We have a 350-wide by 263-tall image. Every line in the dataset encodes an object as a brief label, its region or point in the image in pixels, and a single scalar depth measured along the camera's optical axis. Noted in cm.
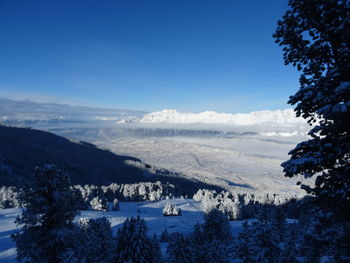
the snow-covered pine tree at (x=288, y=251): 3355
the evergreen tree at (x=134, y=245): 2217
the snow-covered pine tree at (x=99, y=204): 10366
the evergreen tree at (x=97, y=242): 3169
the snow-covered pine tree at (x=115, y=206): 10884
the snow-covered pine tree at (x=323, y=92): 726
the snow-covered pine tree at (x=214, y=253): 3253
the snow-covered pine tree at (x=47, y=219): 1631
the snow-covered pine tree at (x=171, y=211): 10559
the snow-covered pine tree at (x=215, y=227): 4525
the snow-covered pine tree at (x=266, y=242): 2970
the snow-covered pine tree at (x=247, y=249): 3070
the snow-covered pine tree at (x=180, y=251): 3053
